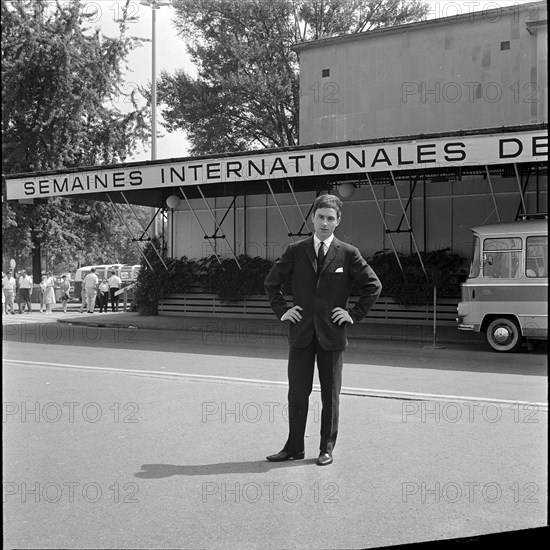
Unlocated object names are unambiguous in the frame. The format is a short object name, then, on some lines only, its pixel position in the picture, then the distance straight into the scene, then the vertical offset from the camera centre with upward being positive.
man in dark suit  5.42 -0.21
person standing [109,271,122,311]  26.06 -0.30
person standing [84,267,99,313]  24.36 -0.20
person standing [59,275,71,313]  25.01 -0.32
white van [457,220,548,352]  12.96 -0.15
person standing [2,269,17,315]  19.48 -0.45
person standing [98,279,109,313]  25.80 -0.55
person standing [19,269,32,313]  22.17 -0.27
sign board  13.71 +2.58
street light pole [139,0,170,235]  23.00 +5.75
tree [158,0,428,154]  34.44 +11.07
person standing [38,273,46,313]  22.23 -0.41
